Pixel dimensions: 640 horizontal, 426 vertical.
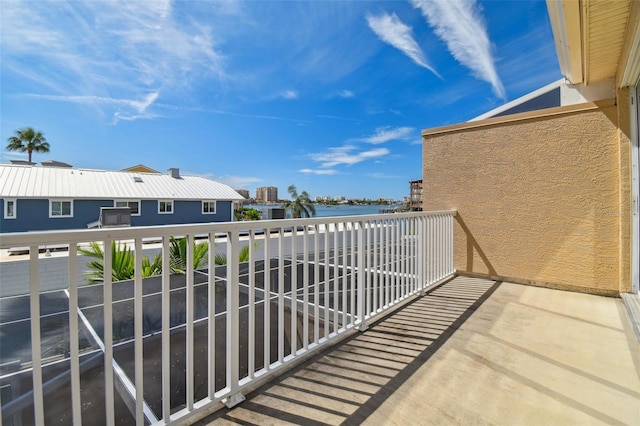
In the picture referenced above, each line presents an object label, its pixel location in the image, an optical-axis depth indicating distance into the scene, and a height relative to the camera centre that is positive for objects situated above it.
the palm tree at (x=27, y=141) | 22.53 +6.02
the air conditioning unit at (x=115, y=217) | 12.43 +0.01
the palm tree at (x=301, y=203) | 24.05 +1.13
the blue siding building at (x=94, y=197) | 14.77 +1.15
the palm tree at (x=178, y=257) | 4.86 -0.69
